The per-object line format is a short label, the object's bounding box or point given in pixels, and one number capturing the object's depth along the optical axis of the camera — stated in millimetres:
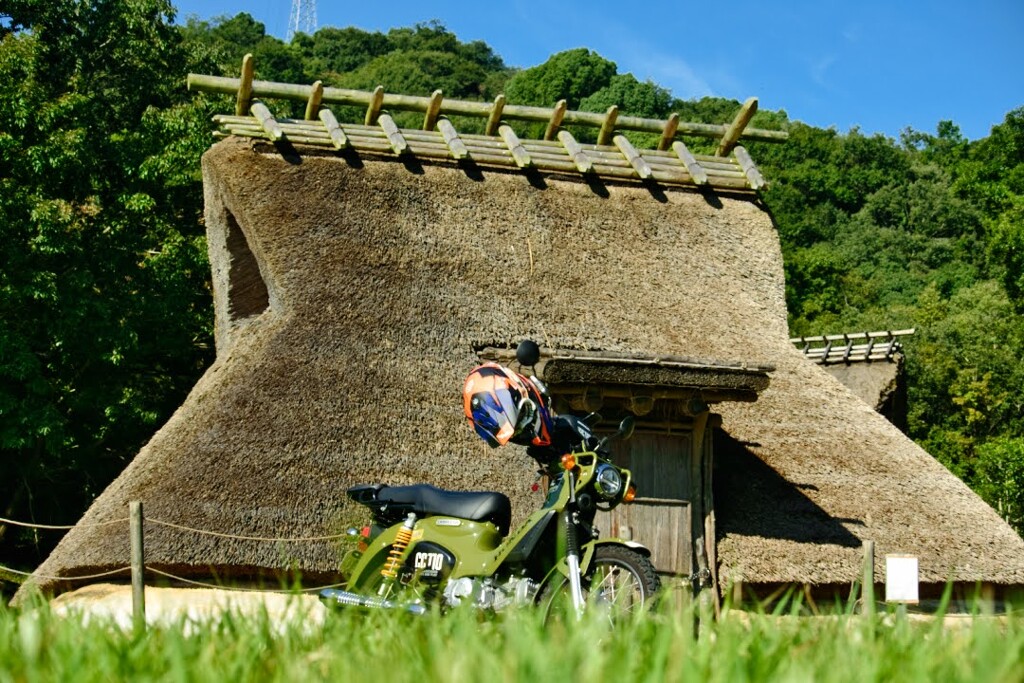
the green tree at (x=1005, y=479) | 24688
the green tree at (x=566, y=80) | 48781
